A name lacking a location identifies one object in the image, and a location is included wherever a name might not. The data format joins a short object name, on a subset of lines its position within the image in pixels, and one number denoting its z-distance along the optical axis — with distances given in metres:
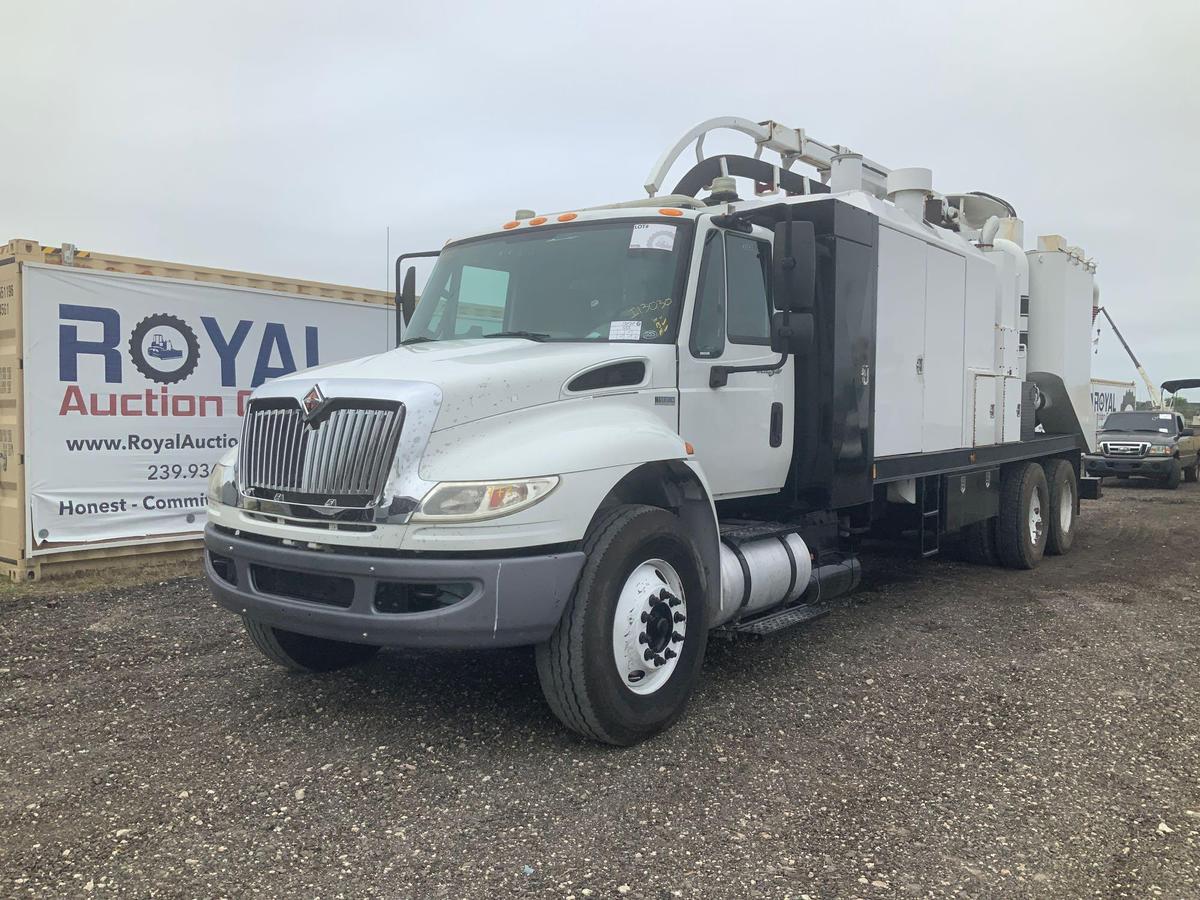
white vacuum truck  4.00
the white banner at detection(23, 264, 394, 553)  8.25
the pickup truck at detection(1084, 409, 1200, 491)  21.11
